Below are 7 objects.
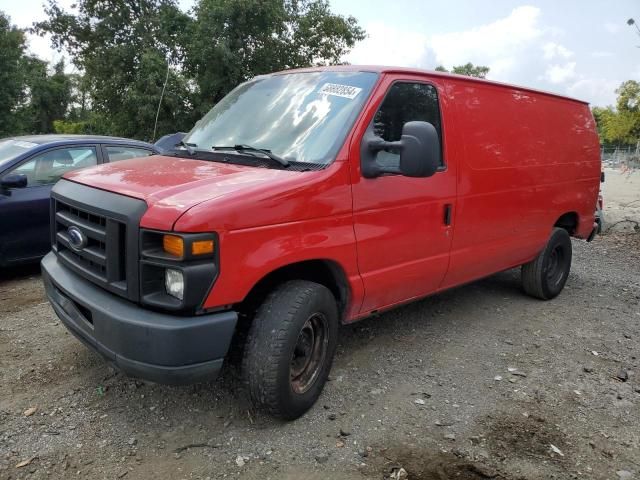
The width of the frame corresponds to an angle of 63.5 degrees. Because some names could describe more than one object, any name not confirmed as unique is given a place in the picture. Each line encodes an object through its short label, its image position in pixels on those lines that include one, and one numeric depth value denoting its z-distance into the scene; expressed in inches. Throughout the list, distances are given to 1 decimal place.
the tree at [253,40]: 763.4
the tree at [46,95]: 1456.7
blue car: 206.5
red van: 100.9
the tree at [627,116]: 1488.7
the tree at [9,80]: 778.8
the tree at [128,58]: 756.0
